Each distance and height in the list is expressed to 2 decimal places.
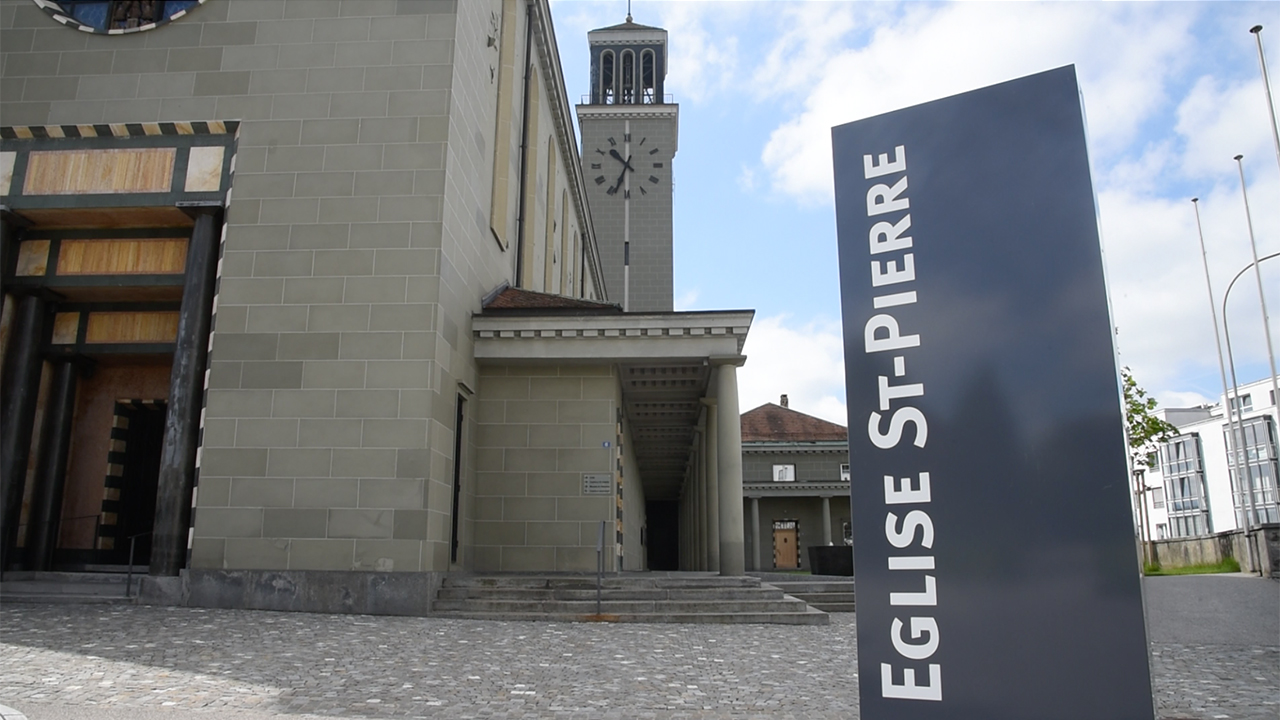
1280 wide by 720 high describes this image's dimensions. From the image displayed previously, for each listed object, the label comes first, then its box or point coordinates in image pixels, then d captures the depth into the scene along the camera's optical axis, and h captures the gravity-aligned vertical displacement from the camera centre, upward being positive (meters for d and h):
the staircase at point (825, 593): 14.31 -0.81
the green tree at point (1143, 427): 24.09 +3.18
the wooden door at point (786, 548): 51.06 -0.27
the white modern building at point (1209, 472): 75.31 +6.89
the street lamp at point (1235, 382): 26.41 +5.36
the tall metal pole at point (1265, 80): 19.66 +10.30
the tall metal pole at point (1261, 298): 25.75 +7.15
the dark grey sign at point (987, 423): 3.02 +0.44
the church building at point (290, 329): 12.48 +3.40
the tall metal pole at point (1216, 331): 28.12 +6.98
